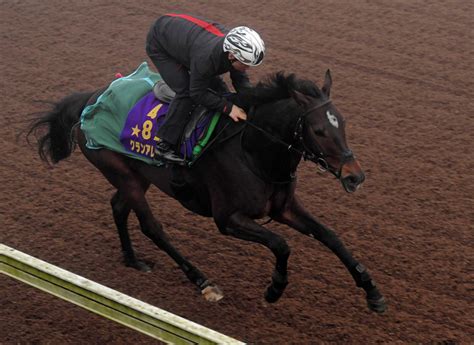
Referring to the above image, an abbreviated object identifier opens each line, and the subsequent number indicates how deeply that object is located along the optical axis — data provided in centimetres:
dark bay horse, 1005
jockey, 1035
